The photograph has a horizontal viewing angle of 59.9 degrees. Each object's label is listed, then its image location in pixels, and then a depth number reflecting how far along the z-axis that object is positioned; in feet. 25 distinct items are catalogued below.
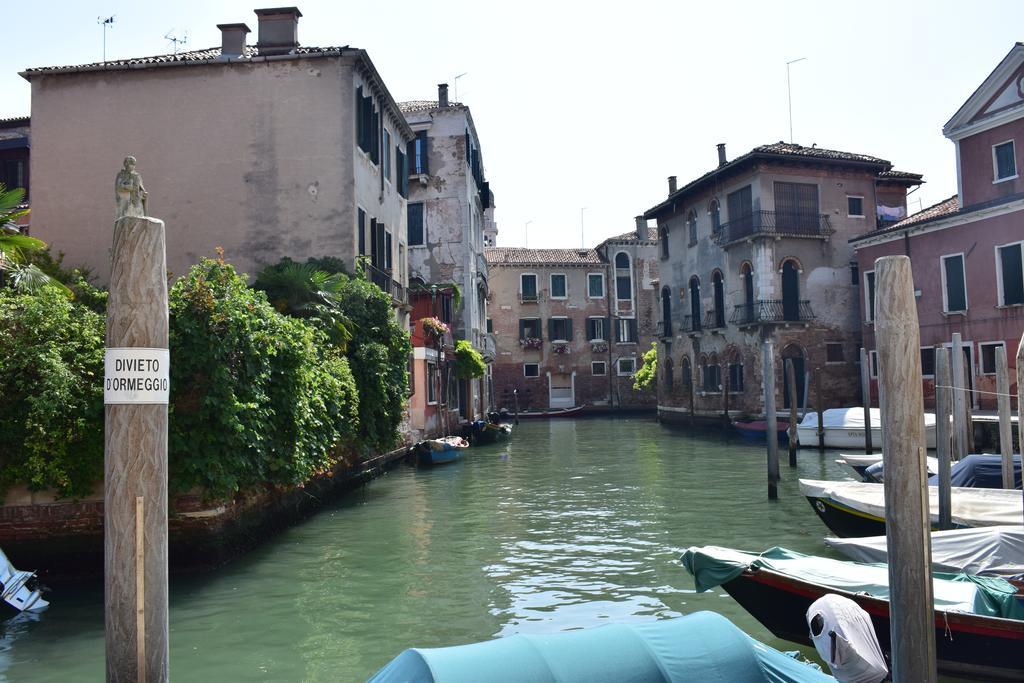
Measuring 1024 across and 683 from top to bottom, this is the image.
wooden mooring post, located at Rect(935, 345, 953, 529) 30.27
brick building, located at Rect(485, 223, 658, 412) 153.79
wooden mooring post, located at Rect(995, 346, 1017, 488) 36.47
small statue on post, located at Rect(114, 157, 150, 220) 15.76
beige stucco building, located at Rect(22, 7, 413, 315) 58.80
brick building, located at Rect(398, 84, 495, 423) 101.55
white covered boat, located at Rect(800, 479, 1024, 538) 30.42
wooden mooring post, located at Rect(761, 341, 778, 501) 48.19
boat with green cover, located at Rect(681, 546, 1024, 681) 18.57
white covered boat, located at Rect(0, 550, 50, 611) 25.13
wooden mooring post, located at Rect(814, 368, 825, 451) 74.95
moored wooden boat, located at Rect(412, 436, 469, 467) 68.13
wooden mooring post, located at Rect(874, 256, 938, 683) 14.60
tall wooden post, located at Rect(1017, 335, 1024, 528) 21.33
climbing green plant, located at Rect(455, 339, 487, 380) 99.19
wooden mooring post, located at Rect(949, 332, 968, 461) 47.29
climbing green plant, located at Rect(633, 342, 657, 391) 136.98
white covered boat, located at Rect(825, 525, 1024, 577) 23.38
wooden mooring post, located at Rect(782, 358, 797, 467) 64.34
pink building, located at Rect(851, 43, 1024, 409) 72.64
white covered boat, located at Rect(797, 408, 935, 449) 74.28
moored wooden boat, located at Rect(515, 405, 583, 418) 145.18
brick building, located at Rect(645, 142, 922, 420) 95.96
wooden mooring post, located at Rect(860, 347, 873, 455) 67.67
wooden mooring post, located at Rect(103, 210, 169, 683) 10.80
